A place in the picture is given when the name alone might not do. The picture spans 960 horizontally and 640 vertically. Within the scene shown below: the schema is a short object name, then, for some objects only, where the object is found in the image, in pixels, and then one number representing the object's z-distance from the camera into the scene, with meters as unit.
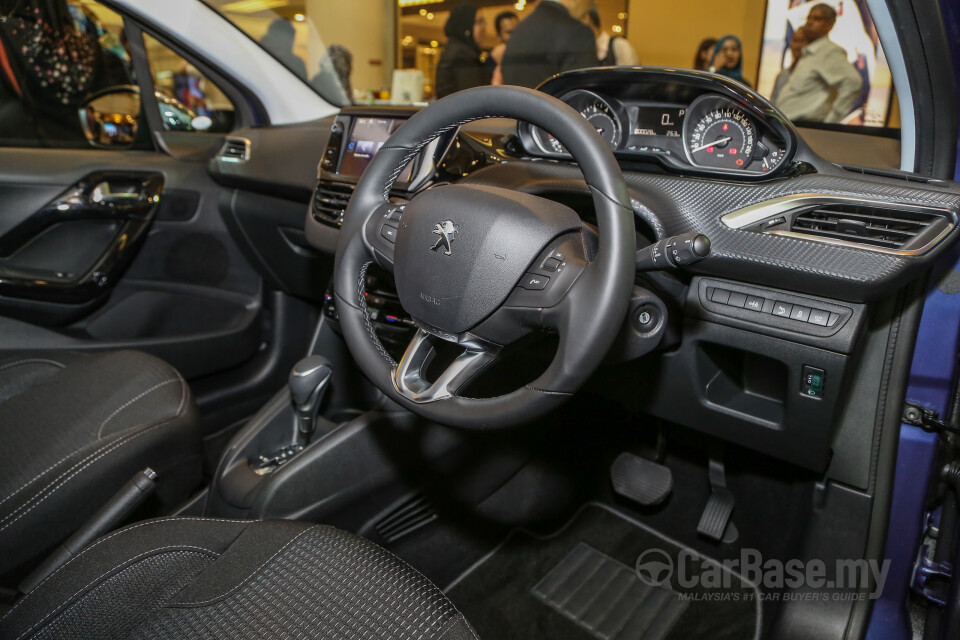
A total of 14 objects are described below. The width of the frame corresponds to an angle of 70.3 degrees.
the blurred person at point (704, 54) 4.27
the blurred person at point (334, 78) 2.26
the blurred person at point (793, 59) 2.48
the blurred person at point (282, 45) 2.15
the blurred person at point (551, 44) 2.17
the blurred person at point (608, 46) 2.48
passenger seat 1.21
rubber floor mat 1.59
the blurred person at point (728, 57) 3.88
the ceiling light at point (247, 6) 2.02
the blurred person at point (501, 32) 2.38
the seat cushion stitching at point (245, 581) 0.90
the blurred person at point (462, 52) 2.46
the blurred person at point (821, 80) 1.93
